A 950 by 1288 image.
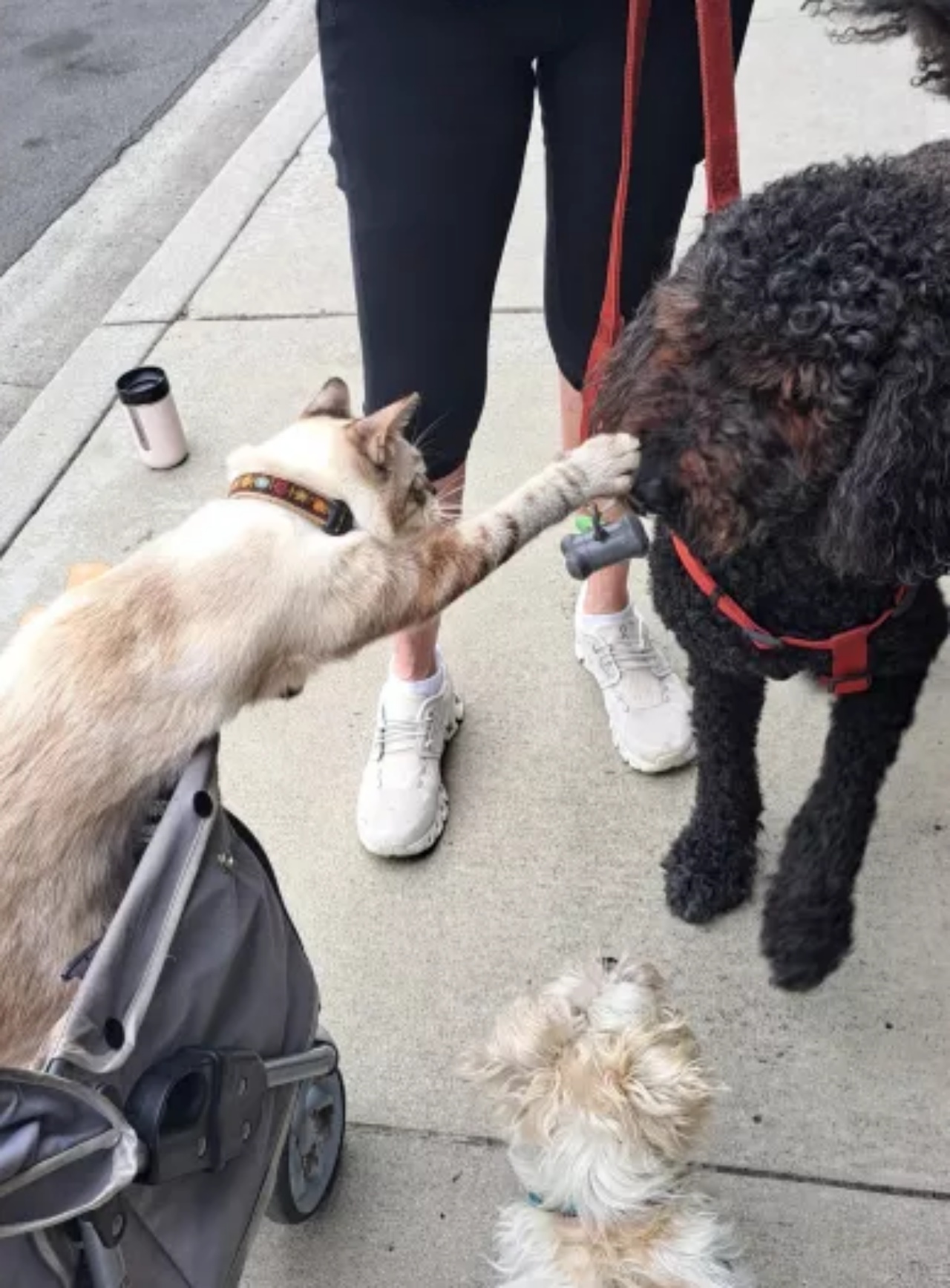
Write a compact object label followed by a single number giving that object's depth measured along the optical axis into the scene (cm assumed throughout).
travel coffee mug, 373
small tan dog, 169
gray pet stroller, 120
